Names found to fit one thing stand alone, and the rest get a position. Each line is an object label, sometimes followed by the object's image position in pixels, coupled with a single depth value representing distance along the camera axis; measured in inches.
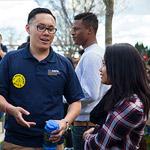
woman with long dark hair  115.1
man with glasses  128.6
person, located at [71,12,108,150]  172.7
